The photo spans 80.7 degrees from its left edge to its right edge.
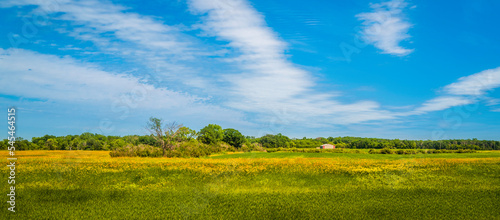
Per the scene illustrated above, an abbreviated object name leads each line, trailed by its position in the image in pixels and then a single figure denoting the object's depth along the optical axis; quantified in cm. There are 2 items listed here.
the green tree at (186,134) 5553
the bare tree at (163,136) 4837
